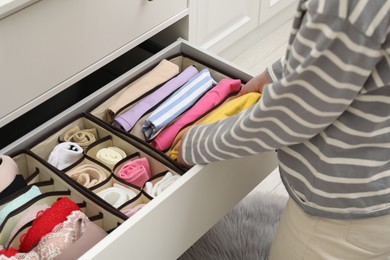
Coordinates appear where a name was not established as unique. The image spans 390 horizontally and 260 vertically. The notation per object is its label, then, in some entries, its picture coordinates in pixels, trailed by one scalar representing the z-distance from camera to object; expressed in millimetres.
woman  1429
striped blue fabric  1968
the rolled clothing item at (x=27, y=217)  1727
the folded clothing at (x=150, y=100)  1986
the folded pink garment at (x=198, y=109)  1949
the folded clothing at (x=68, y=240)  1666
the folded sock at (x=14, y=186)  1774
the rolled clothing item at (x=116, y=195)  1826
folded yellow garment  1926
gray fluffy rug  2146
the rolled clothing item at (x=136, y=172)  1873
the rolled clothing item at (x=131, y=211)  1775
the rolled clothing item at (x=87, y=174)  1861
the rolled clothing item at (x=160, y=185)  1847
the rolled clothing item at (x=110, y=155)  1910
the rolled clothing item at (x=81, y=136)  1939
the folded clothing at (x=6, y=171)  1771
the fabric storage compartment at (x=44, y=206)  1719
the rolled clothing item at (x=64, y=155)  1887
